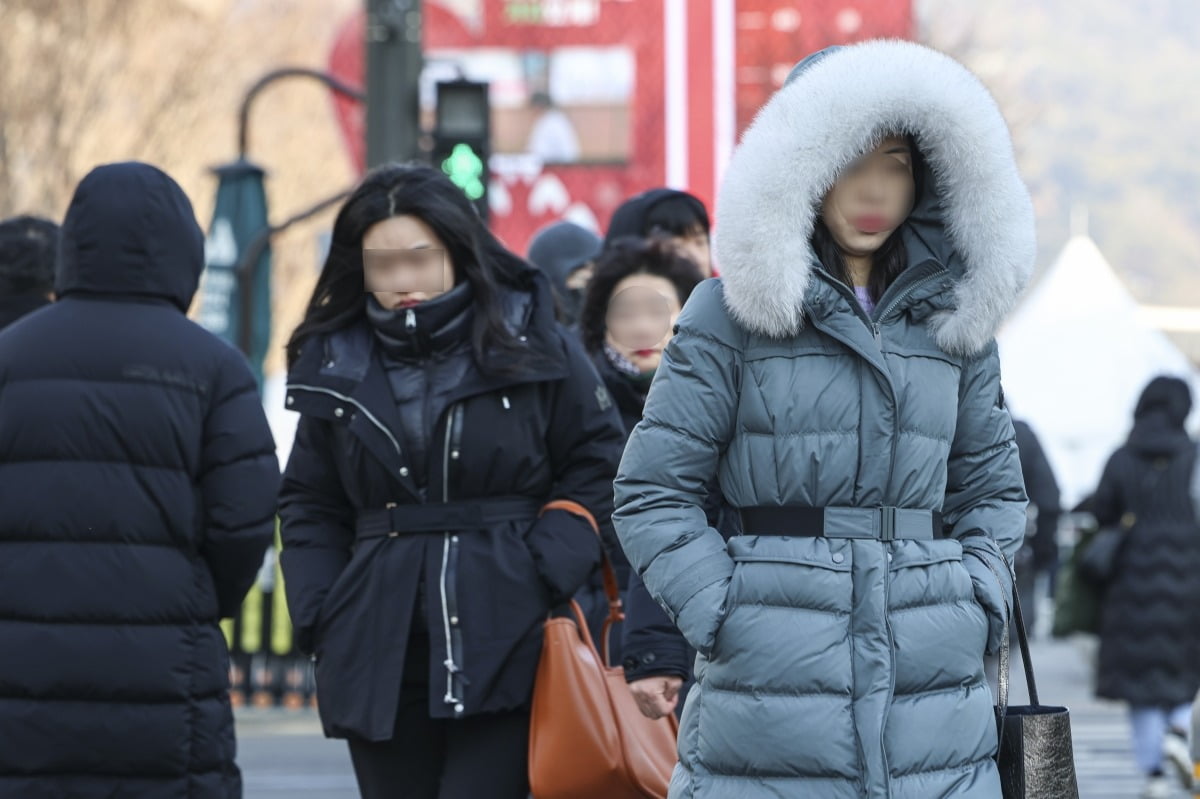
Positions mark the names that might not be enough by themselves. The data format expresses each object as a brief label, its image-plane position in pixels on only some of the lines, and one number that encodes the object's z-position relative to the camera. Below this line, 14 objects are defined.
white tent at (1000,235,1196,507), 63.53
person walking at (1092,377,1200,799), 22.56
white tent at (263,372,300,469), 35.06
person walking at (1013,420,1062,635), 23.47
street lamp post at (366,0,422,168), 24.56
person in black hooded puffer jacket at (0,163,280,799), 10.30
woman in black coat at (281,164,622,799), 10.47
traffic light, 24.23
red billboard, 40.62
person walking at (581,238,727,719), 12.91
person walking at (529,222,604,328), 16.70
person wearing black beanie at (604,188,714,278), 14.45
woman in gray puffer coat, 8.20
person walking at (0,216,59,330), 14.01
